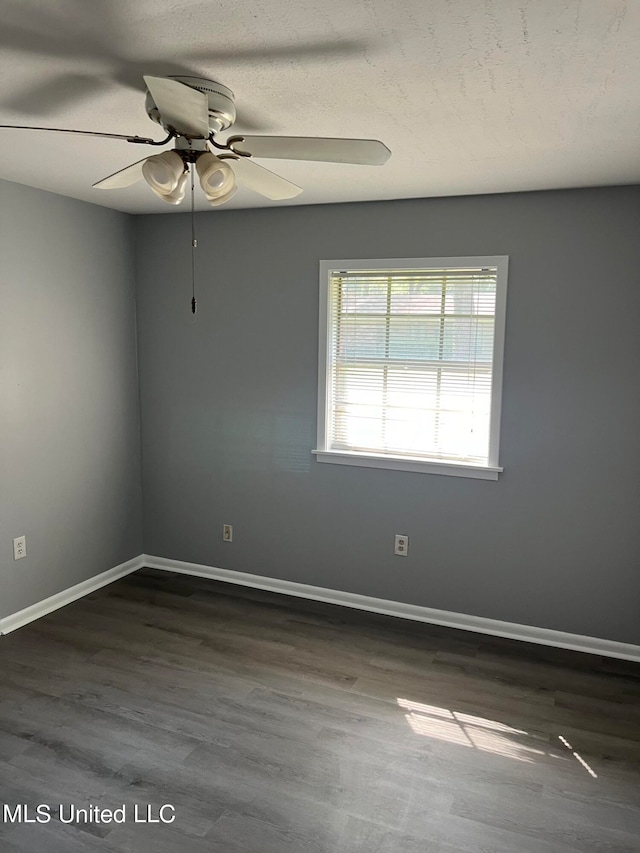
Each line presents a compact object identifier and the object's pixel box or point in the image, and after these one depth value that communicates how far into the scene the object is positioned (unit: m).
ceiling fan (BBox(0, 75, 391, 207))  1.81
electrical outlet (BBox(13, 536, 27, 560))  3.55
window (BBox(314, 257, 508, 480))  3.48
